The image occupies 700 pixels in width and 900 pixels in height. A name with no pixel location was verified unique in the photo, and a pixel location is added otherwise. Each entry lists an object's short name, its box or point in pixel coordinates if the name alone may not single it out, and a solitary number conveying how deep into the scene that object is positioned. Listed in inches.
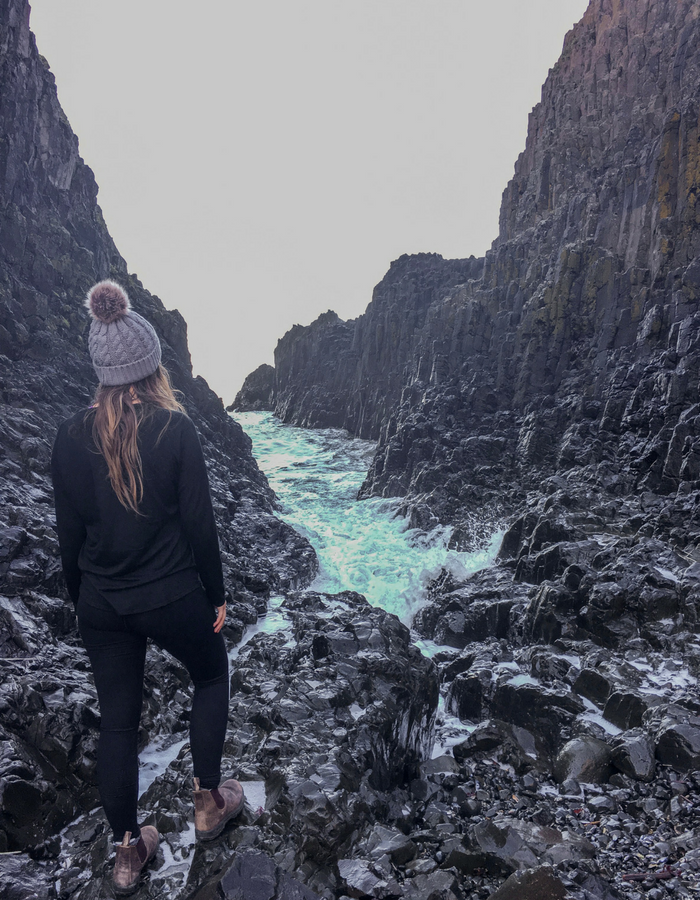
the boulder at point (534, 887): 103.5
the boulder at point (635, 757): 172.6
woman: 87.4
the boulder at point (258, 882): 101.0
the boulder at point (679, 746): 172.4
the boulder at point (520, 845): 120.3
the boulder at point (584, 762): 178.2
